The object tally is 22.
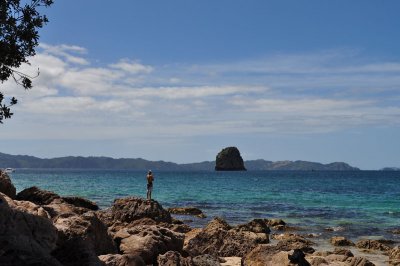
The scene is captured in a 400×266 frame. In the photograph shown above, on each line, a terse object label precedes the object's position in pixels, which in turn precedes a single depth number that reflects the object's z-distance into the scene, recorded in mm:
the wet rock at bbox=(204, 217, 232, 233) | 26141
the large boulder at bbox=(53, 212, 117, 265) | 10195
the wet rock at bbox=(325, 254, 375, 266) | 17759
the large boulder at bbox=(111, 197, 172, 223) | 25188
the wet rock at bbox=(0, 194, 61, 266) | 7790
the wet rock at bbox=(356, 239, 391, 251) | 24562
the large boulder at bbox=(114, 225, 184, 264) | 14531
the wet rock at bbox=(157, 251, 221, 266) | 13609
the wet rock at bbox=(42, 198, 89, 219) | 13886
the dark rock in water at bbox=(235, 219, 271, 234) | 28648
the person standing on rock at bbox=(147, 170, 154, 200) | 35500
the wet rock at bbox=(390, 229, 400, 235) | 31559
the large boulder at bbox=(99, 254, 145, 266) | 11934
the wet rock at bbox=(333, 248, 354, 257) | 20319
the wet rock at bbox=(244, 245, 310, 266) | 15094
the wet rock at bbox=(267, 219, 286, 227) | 33125
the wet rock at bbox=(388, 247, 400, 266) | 20159
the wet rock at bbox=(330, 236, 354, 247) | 25922
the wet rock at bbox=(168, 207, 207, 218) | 40688
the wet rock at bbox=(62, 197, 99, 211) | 28359
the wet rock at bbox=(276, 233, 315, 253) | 18641
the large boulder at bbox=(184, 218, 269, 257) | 19797
